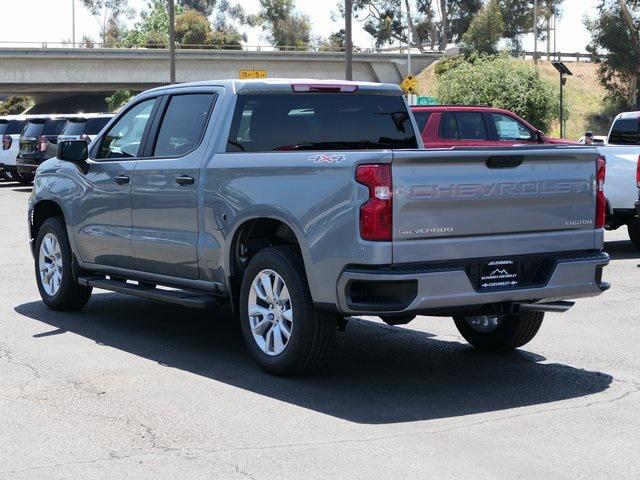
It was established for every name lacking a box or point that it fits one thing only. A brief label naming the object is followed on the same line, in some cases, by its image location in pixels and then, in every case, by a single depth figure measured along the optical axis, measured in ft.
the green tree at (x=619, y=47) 228.63
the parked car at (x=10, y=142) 106.63
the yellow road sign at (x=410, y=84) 134.76
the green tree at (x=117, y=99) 307.17
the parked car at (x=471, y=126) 64.13
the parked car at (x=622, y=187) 47.96
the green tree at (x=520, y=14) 355.15
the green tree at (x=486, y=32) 283.59
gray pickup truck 21.62
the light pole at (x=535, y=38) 284.69
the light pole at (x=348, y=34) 107.96
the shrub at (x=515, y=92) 180.14
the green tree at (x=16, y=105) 395.18
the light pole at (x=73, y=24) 395.14
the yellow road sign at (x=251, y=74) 190.08
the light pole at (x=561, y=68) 102.09
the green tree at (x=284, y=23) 435.12
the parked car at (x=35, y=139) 96.22
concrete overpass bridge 217.15
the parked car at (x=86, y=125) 91.94
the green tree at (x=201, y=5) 524.93
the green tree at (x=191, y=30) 403.13
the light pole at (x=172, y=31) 149.98
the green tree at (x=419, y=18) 377.71
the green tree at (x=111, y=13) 472.03
